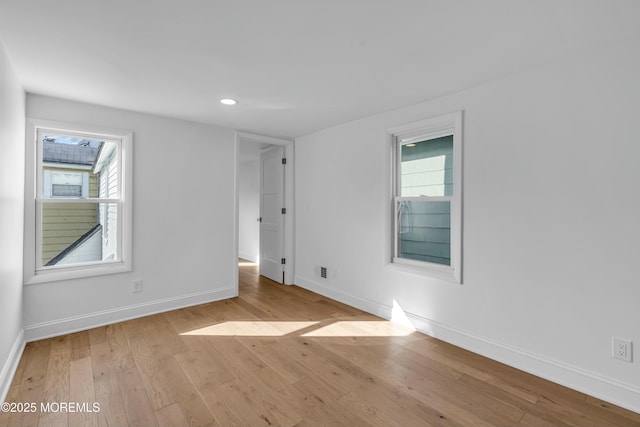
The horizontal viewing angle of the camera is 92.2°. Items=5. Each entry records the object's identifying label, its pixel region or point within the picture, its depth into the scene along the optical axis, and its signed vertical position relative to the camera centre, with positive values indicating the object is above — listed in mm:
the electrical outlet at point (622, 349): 1918 -845
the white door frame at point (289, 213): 4738 +2
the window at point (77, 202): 2879 +95
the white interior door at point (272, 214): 4867 -17
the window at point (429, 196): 2811 +183
